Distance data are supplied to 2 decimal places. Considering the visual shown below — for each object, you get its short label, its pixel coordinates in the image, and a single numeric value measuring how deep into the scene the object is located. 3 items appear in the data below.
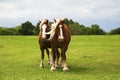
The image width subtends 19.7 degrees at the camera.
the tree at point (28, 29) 62.39
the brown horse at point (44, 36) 17.16
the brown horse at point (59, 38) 16.17
